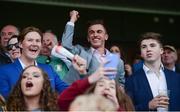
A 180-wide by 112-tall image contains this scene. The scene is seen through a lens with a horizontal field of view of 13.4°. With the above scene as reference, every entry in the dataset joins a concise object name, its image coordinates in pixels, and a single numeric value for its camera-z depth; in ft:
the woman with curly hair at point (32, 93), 23.24
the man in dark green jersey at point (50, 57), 28.94
